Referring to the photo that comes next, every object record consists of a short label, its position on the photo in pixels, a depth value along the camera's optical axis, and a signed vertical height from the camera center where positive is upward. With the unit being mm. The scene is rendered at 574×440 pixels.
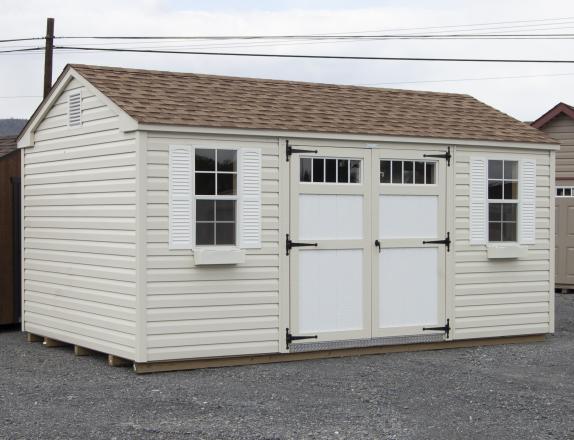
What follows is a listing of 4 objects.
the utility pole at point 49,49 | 20659 +3074
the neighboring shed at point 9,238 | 14180 -421
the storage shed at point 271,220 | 10711 -148
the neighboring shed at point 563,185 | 19688 +429
